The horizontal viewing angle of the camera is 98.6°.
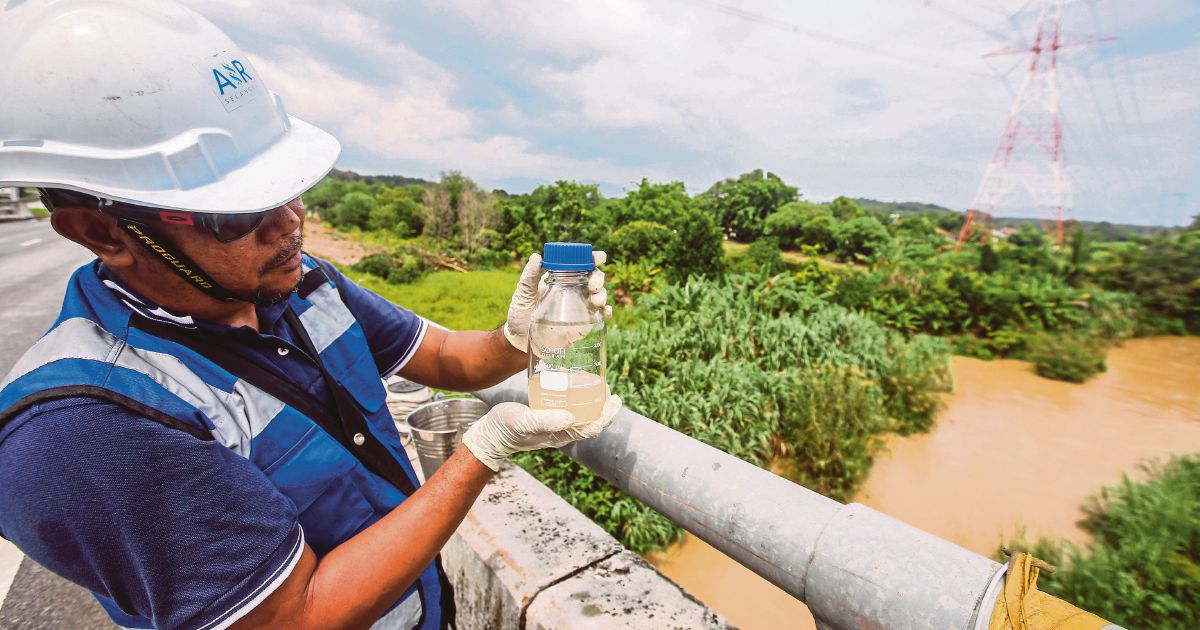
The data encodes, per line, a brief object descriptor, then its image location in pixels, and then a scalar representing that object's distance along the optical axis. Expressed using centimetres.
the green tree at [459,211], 2362
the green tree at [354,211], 3728
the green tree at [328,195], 4338
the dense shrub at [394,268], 1641
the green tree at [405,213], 3006
